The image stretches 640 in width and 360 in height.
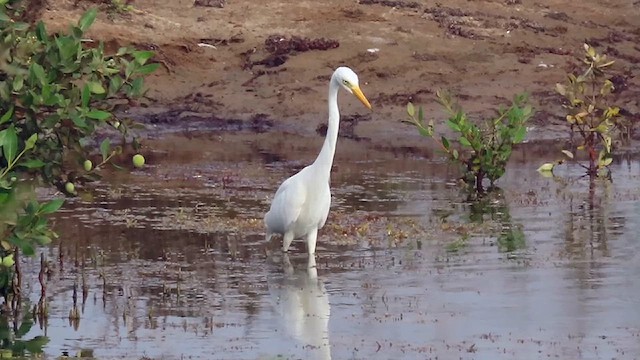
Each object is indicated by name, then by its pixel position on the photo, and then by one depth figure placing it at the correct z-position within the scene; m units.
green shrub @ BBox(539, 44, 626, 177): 29.59
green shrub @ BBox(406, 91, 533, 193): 27.87
